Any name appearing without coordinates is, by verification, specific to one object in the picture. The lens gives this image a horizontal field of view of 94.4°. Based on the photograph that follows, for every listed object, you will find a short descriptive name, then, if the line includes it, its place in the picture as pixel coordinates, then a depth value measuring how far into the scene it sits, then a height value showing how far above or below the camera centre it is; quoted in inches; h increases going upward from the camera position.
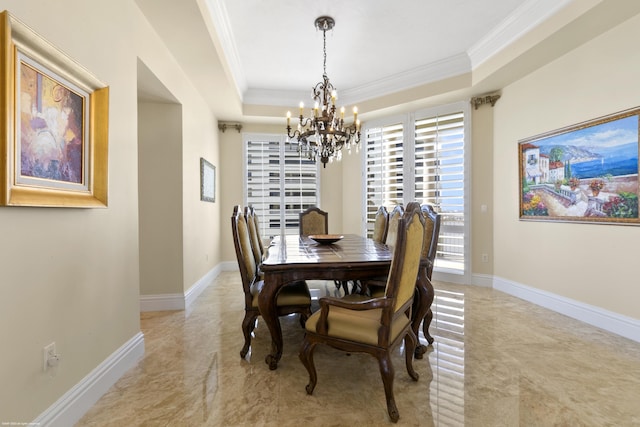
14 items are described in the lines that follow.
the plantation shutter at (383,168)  197.0 +30.3
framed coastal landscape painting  104.8 +15.9
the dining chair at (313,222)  175.0 -5.4
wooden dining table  79.7 -16.8
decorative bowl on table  120.3 -10.8
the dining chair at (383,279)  101.0 -23.8
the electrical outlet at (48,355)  55.2 -26.6
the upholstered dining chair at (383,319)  61.3 -24.1
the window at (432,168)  175.9 +28.2
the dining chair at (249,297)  87.1 -25.3
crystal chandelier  114.7 +32.6
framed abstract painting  46.7 +17.1
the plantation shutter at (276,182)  220.5 +23.4
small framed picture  166.1 +19.6
